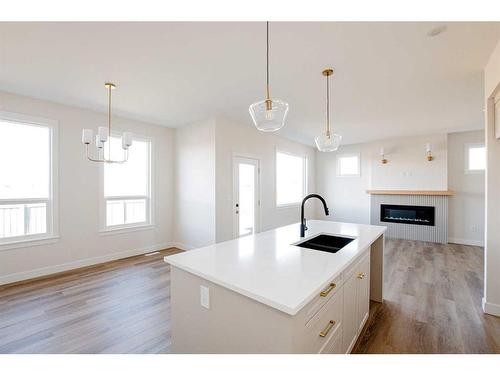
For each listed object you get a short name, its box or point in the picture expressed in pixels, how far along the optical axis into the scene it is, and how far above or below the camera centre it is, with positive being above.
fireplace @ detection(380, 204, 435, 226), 5.59 -0.68
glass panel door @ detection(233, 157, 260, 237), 4.63 -0.17
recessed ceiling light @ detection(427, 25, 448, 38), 1.84 +1.26
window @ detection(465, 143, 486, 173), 5.17 +0.65
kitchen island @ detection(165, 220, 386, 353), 1.08 -0.61
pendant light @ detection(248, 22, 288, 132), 1.86 +0.60
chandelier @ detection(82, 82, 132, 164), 2.76 +0.64
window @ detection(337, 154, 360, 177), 6.80 +0.65
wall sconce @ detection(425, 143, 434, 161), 5.47 +0.83
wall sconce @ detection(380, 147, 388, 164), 6.14 +0.79
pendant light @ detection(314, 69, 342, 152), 2.81 +0.57
